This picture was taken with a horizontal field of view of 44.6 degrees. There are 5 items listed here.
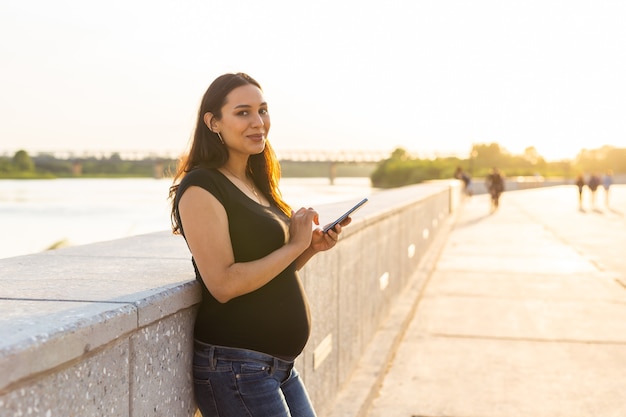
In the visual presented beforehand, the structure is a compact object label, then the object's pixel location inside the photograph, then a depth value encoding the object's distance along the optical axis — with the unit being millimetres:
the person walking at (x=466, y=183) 39625
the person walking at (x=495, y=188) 29953
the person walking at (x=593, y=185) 34938
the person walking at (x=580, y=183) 33906
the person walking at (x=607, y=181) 35744
